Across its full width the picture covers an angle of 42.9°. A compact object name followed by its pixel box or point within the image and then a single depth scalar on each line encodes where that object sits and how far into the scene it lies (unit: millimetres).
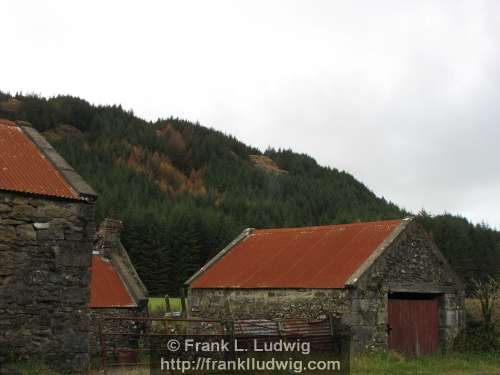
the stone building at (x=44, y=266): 13102
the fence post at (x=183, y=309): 28381
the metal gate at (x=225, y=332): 16250
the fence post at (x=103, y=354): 12820
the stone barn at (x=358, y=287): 19484
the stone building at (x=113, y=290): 22109
